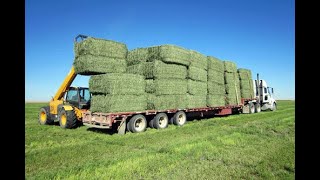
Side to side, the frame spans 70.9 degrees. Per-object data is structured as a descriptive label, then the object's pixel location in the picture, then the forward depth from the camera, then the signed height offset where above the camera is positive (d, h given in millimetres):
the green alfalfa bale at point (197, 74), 14869 +1462
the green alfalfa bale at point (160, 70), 12789 +1492
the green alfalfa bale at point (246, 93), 22166 +143
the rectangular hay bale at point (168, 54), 13092 +2475
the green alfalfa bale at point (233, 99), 19287 -396
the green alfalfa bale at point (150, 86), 12826 +533
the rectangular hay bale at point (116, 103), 10932 -362
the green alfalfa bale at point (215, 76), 17048 +1487
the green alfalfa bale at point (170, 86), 12801 +532
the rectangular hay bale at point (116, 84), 10950 +603
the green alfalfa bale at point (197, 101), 14761 -411
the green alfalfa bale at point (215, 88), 16847 +515
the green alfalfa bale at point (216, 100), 16588 -416
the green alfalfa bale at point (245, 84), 22130 +1041
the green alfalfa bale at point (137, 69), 13164 +1598
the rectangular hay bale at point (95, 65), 11858 +1698
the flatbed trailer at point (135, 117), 10956 -1180
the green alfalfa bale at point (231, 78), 19371 +1476
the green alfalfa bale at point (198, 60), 15149 +2449
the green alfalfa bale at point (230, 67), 19480 +2491
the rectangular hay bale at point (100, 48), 11821 +2627
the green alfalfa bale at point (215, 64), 17169 +2488
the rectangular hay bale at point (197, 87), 14786 +519
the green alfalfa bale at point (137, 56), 13539 +2406
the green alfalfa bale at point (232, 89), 19299 +515
